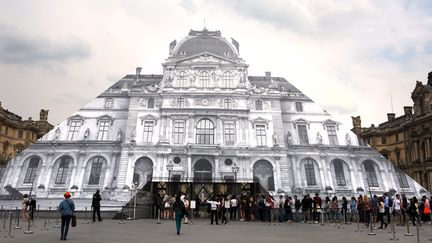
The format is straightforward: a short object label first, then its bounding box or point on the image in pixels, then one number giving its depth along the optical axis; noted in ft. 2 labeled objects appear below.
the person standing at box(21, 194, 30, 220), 50.62
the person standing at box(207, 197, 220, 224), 44.73
